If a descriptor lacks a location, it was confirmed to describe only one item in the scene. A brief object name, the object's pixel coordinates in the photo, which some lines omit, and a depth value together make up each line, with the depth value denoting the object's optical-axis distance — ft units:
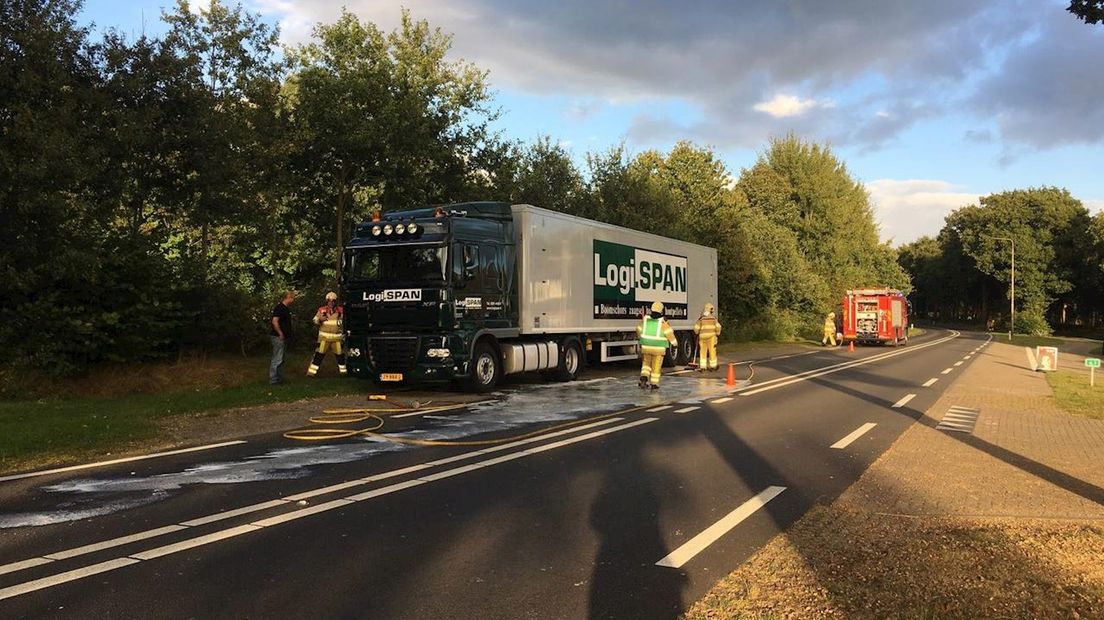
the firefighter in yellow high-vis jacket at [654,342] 47.50
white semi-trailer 44.93
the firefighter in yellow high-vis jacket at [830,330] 120.78
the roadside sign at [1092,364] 55.72
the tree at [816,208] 174.70
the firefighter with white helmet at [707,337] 61.67
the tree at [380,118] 64.39
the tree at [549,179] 90.89
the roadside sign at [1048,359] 74.28
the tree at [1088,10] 26.11
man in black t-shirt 47.32
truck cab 44.73
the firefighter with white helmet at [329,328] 50.93
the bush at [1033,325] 208.33
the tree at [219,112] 50.57
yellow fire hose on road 30.01
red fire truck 125.59
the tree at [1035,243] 228.63
